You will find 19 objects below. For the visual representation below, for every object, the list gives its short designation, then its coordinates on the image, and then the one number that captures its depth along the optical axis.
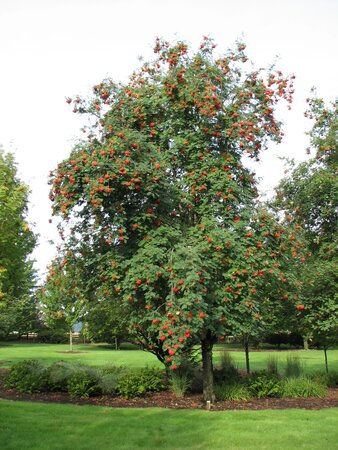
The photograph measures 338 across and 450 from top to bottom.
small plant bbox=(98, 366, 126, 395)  11.52
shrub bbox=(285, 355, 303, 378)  13.94
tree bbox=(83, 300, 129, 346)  13.41
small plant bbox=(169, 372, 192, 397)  11.75
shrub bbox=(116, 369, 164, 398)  11.39
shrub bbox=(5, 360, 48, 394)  11.81
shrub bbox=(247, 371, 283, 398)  11.84
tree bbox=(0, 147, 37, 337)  12.76
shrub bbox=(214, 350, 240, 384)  12.98
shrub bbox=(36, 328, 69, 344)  44.61
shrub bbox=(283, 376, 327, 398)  12.03
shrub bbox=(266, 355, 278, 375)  13.99
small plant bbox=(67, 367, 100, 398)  11.23
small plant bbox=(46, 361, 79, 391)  11.90
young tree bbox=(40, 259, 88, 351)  11.41
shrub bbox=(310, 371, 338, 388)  13.59
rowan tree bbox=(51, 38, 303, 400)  9.50
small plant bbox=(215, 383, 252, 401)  11.54
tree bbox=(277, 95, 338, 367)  12.59
